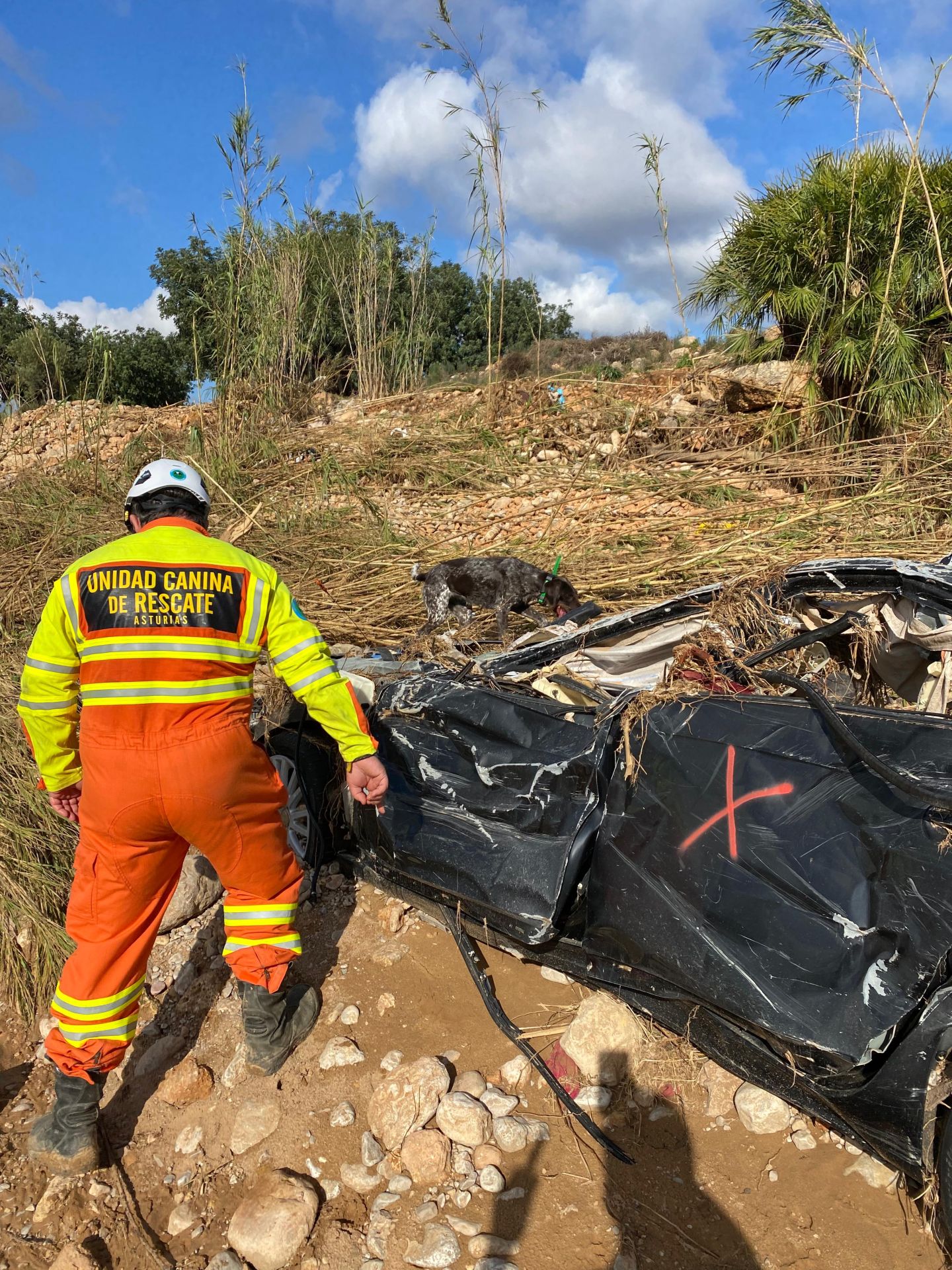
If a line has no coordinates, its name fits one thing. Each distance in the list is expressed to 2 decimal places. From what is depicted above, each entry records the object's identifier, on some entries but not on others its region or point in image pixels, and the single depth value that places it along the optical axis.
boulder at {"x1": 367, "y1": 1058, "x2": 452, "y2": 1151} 2.18
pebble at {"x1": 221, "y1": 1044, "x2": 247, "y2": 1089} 2.45
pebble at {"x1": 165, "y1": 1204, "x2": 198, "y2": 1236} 2.05
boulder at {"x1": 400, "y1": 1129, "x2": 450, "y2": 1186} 2.05
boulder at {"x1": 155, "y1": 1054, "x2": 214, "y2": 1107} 2.43
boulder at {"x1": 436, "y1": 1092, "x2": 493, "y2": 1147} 2.13
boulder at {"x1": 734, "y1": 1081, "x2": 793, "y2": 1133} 2.05
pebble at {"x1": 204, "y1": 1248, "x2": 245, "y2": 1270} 1.91
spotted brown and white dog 4.60
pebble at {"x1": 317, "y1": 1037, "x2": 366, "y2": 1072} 2.44
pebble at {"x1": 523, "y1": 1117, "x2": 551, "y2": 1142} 2.13
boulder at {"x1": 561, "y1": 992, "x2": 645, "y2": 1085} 2.26
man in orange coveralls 2.06
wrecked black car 1.60
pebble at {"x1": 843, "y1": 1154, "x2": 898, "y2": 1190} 1.88
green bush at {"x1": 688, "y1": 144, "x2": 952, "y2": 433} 6.74
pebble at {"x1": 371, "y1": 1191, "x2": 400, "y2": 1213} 2.00
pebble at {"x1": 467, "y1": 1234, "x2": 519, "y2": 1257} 1.84
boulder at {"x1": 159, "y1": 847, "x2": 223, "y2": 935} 3.03
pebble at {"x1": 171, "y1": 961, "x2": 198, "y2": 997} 2.85
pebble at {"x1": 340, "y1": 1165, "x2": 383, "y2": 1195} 2.06
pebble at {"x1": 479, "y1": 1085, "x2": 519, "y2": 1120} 2.21
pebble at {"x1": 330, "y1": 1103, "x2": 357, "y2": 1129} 2.25
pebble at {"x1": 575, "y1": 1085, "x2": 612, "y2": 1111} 2.21
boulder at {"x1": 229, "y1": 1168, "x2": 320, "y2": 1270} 1.91
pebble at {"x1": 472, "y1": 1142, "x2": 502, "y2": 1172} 2.07
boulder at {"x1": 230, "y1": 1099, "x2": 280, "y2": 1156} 2.24
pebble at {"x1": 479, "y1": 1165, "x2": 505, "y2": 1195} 2.00
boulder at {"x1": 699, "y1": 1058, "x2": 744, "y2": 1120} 2.13
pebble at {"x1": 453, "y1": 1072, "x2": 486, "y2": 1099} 2.26
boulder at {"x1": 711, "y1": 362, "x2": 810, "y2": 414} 7.70
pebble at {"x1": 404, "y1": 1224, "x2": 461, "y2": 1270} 1.84
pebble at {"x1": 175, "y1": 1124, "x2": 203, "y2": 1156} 2.27
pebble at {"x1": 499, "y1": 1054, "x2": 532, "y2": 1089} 2.30
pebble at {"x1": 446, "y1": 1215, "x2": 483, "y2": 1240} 1.89
